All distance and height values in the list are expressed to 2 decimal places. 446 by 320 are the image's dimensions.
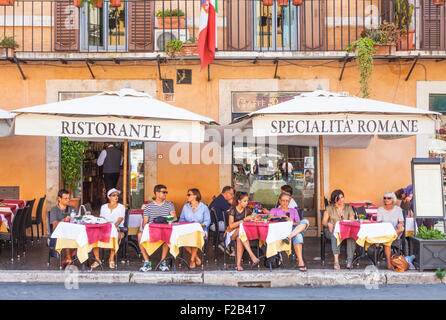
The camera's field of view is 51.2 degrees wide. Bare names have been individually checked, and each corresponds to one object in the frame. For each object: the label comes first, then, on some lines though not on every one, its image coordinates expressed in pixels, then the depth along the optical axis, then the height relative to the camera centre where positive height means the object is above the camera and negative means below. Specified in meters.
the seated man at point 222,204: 8.72 -0.71
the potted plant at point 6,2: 9.56 +3.39
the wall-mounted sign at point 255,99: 10.66 +1.55
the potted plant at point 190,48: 10.07 +2.57
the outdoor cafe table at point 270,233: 7.14 -1.03
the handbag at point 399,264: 7.11 -1.49
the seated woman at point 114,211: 7.81 -0.75
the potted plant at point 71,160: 10.57 +0.16
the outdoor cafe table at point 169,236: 7.15 -1.07
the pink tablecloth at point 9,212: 8.57 -0.84
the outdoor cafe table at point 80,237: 7.02 -1.06
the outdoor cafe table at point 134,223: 8.49 -1.02
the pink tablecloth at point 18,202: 9.54 -0.72
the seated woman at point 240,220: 7.35 -0.87
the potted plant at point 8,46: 10.04 +2.63
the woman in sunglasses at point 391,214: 7.85 -0.81
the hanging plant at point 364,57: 9.76 +2.30
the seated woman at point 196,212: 7.93 -0.77
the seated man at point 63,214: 7.43 -0.77
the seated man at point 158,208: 7.77 -0.69
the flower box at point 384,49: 10.03 +2.53
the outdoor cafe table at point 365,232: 7.25 -1.03
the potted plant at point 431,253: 7.12 -1.33
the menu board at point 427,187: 7.56 -0.34
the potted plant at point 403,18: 10.16 +3.26
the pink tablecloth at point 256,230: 7.23 -0.99
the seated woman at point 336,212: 7.78 -0.77
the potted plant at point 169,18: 10.53 +3.38
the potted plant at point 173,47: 9.98 +2.58
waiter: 10.75 +0.09
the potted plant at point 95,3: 10.30 +3.65
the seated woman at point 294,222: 7.30 -0.92
